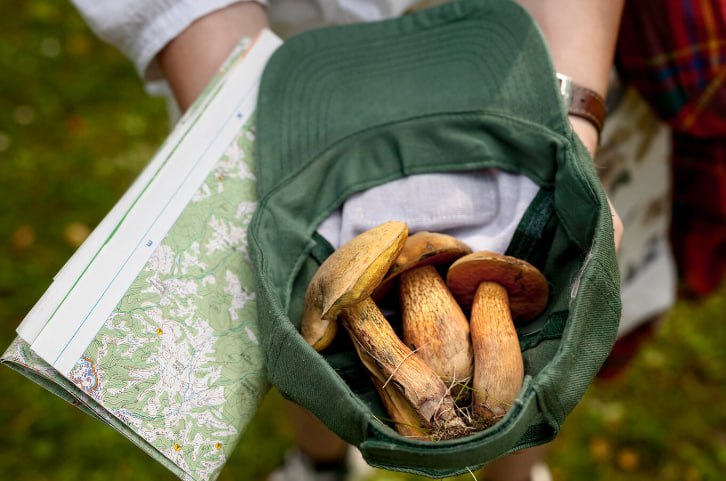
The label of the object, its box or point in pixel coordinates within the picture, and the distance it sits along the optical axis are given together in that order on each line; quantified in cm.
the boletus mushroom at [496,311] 87
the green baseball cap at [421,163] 86
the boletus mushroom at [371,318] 87
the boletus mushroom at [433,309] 92
